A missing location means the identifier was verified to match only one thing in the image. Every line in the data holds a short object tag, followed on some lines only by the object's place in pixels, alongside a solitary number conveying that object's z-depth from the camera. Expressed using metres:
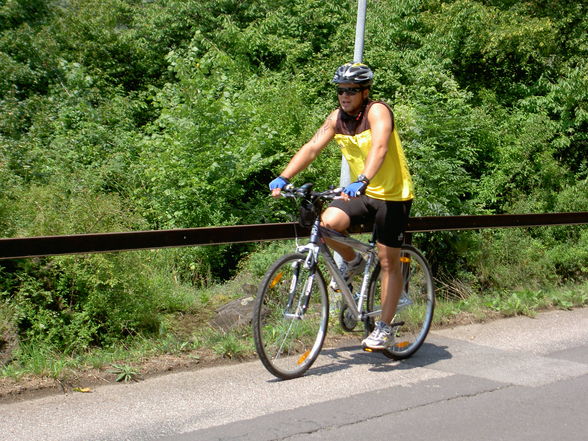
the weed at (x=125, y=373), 5.38
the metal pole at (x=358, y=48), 8.41
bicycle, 5.42
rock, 7.11
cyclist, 5.53
